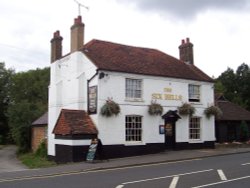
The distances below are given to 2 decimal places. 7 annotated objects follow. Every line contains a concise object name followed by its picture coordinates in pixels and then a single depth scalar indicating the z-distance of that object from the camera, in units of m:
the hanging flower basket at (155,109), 25.14
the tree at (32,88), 59.99
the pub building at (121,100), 23.48
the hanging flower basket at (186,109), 26.75
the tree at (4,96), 62.06
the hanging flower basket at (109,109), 23.19
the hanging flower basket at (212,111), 28.56
